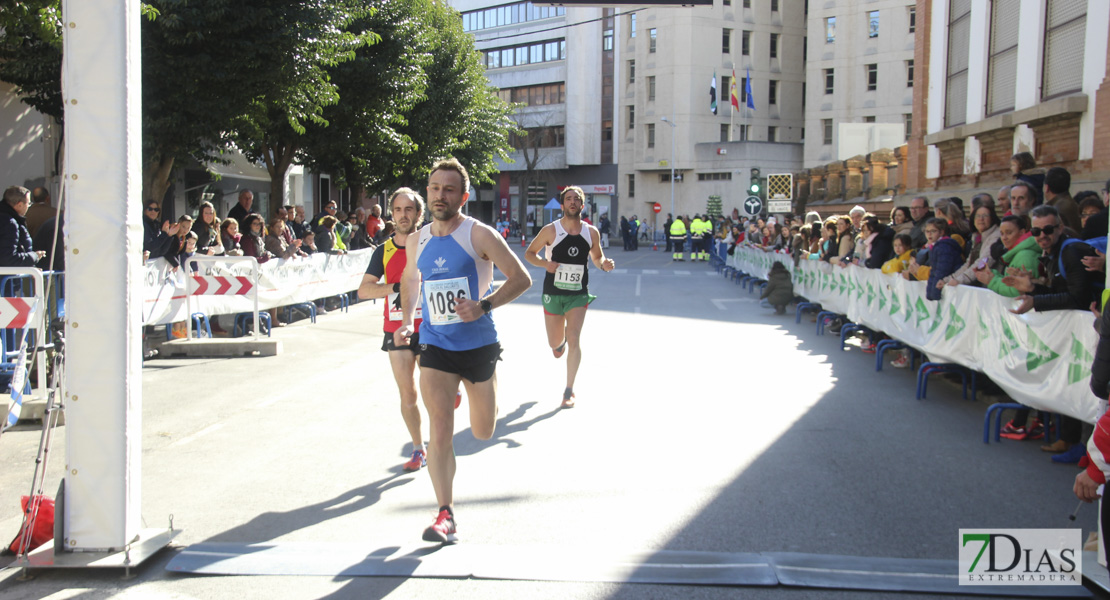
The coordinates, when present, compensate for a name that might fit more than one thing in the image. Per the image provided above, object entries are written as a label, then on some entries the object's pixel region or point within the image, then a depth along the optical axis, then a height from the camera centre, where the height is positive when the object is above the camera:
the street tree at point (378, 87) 21.97 +3.34
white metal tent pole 4.26 -0.19
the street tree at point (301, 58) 14.86 +2.79
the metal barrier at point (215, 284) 12.38 -0.80
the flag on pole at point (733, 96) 55.46 +8.16
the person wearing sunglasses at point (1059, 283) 6.83 -0.33
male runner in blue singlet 4.86 -0.45
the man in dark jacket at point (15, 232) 9.71 -0.11
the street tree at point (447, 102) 30.00 +4.25
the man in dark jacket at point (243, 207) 15.94 +0.32
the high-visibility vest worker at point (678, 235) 39.62 -0.09
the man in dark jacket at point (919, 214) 12.18 +0.30
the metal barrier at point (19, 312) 8.34 -0.80
